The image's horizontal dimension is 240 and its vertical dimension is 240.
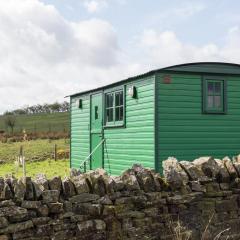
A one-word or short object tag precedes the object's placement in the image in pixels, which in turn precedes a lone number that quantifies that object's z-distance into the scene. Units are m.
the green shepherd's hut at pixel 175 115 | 11.71
